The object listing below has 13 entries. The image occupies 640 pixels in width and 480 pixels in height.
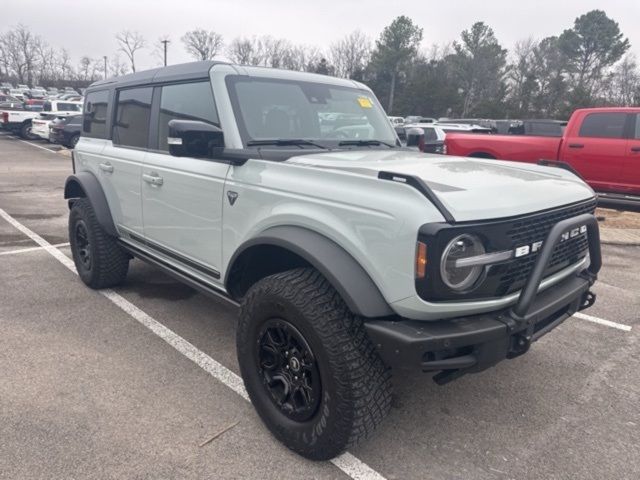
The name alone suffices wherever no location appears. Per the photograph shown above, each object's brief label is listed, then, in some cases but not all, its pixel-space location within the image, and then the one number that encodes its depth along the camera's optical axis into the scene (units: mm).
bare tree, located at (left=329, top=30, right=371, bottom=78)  71106
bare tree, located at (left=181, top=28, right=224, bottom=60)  73938
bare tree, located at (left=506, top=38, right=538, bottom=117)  43562
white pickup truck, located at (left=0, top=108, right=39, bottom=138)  24359
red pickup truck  8961
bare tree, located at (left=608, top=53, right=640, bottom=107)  44500
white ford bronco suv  2184
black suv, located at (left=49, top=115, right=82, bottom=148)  20016
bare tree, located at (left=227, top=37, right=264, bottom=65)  74250
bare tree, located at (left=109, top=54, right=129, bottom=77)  92038
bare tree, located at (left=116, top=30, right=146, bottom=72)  83562
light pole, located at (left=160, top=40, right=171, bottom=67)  56641
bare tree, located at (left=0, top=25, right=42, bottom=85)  89188
